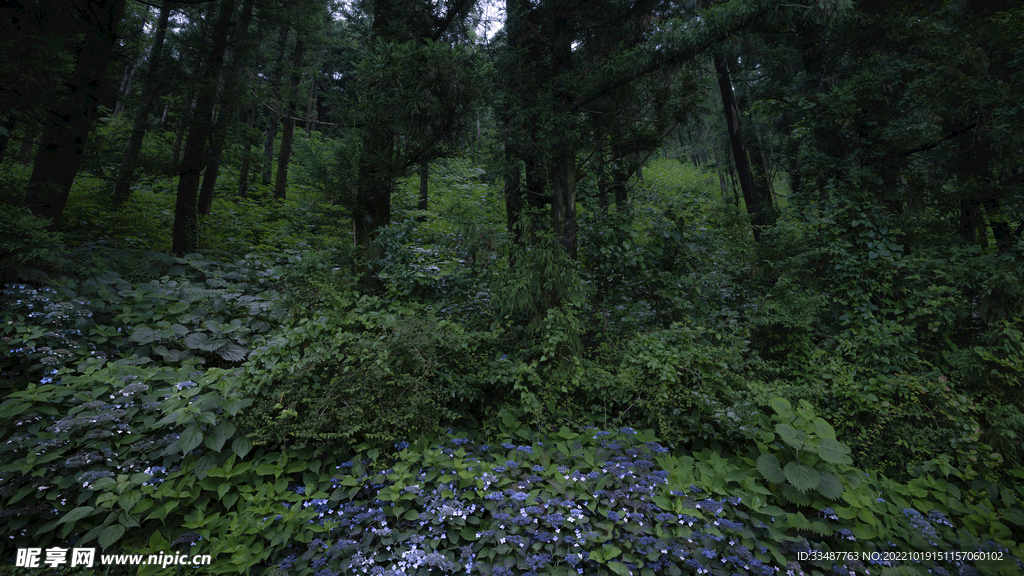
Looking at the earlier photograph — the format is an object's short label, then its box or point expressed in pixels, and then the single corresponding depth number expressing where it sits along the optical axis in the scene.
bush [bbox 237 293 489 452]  3.45
